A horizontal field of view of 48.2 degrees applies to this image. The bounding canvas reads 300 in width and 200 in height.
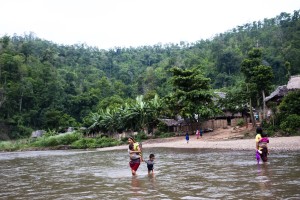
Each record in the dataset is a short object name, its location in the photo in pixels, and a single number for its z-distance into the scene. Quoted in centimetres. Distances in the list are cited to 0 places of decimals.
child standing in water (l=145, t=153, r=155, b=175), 1412
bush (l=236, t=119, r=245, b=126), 4169
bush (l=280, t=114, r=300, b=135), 2980
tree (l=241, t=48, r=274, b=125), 3431
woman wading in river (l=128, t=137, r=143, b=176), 1398
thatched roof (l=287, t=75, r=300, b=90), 3636
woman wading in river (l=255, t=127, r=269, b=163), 1460
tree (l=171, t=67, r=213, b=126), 4072
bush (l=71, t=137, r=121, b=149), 4637
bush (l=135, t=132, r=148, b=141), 4547
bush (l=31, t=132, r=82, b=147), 5238
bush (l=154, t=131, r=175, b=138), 4482
